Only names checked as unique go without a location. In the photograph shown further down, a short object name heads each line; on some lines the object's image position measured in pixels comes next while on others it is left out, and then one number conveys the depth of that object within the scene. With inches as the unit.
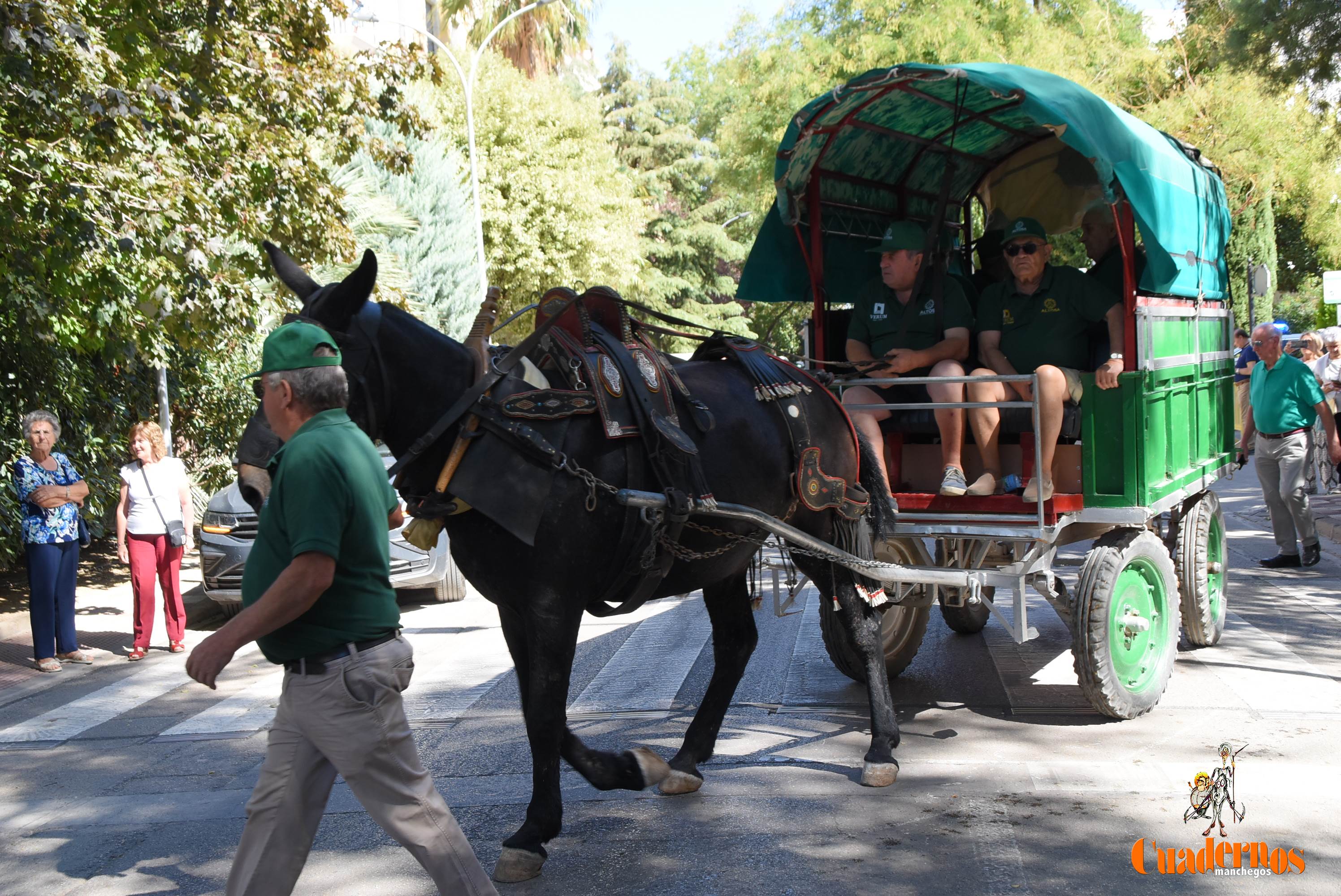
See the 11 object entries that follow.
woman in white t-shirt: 351.6
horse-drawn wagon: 218.1
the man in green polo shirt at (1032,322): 226.1
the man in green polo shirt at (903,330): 238.1
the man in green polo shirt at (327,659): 122.6
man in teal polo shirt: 411.5
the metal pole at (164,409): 492.7
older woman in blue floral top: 333.1
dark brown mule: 157.6
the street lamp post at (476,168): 903.7
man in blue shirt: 532.2
